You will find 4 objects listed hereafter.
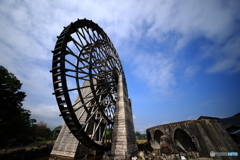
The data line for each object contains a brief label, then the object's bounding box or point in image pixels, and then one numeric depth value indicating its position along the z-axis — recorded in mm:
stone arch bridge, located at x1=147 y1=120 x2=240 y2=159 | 9172
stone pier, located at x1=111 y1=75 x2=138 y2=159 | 6825
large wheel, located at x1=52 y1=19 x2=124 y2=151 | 6711
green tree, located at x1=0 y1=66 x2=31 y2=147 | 13109
